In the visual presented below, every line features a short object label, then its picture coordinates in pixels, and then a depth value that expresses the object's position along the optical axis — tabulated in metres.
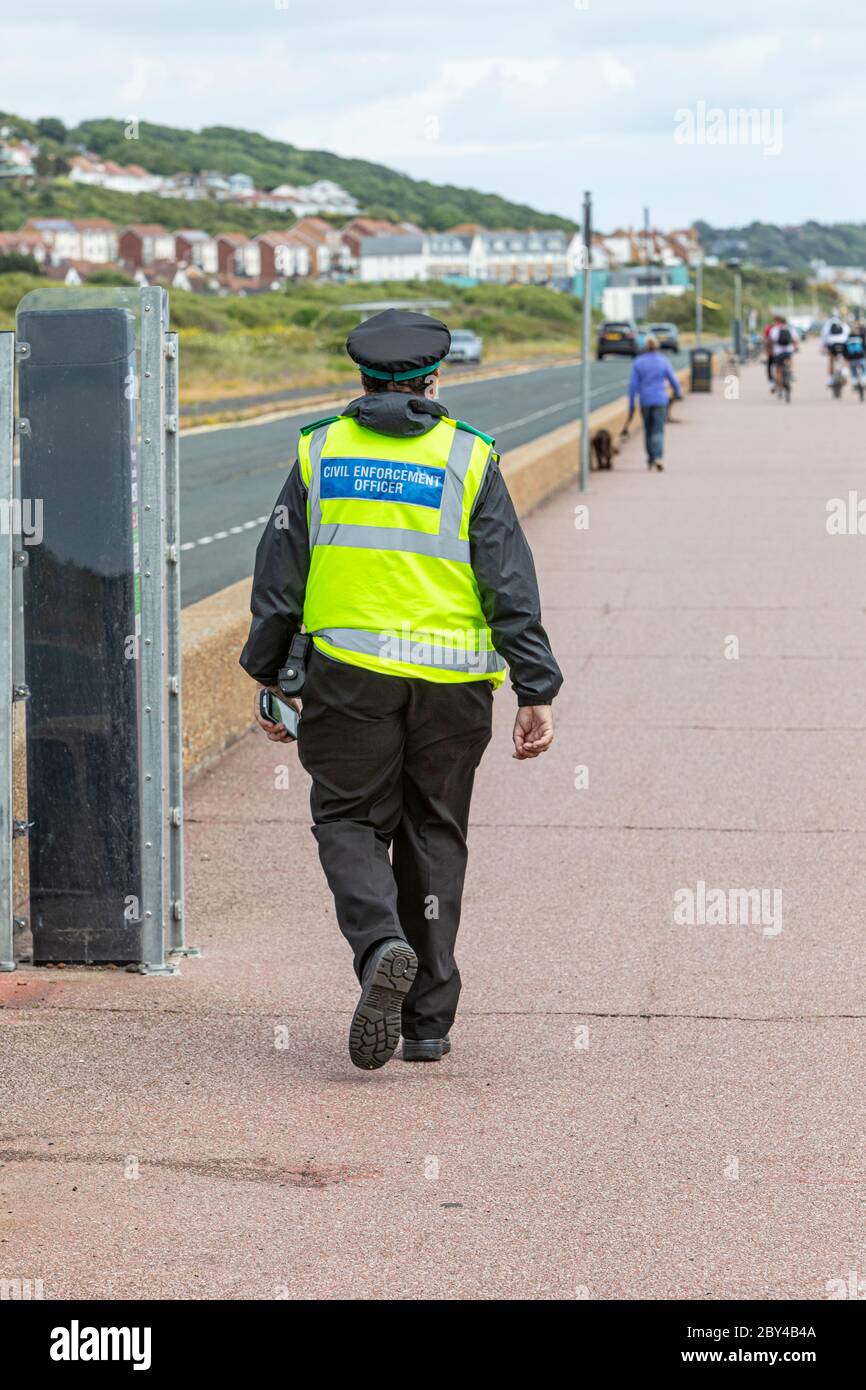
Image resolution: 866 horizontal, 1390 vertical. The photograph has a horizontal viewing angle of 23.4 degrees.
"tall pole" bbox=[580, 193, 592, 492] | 18.51
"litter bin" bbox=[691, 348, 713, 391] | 46.38
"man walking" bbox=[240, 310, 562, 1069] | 4.69
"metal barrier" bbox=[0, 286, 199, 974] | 5.59
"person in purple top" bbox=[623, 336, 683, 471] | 22.72
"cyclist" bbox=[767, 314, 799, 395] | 37.76
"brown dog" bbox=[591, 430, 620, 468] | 24.95
